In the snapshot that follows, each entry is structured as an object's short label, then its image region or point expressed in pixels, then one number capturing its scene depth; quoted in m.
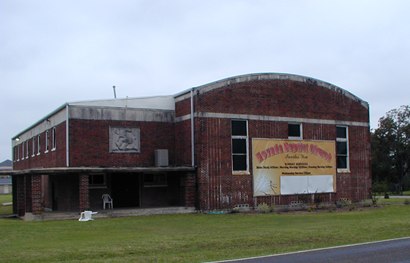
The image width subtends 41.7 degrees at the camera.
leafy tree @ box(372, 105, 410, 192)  59.69
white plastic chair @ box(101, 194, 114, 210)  27.07
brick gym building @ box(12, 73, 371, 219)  26.89
